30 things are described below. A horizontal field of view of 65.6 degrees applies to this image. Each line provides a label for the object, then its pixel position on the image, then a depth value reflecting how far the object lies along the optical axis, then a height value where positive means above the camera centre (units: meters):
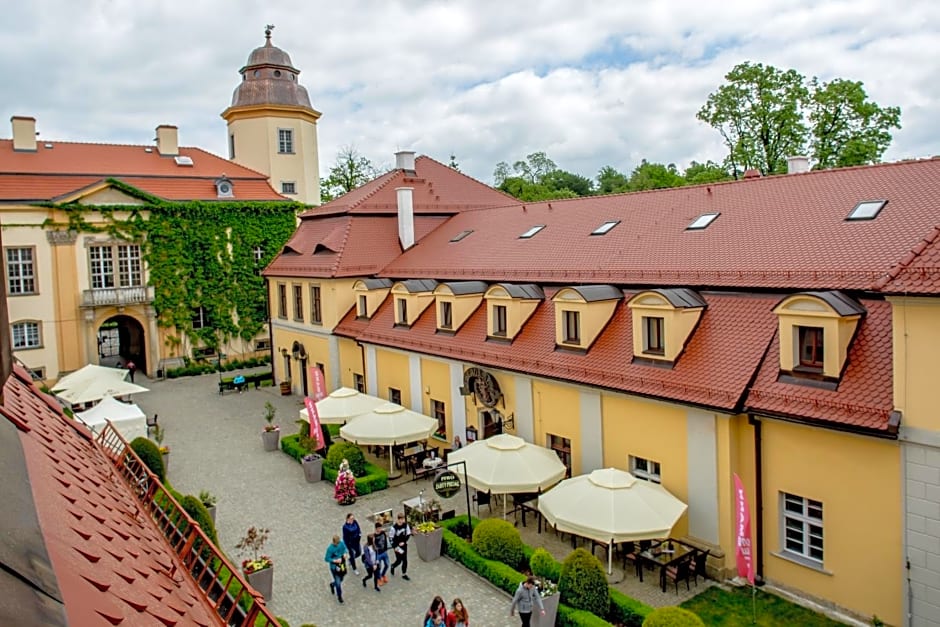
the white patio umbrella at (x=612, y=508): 13.51 -4.56
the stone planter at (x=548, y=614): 12.29 -5.77
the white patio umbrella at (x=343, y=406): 22.53 -3.90
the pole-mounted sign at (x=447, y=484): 16.14 -4.60
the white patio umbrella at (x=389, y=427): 20.23 -4.16
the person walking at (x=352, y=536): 14.95 -5.21
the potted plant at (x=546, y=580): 12.45 -5.55
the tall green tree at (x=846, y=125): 33.59 +6.39
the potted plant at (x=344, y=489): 18.95 -5.38
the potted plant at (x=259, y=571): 13.97 -5.48
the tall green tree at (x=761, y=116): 35.62 +7.55
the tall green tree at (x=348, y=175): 60.94 +8.90
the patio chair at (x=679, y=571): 13.75 -5.74
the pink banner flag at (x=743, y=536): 12.66 -4.71
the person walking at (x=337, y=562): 13.97 -5.36
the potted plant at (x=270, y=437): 24.16 -5.04
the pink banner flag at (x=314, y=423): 21.73 -4.17
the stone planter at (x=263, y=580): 13.95 -5.66
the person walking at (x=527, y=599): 12.18 -5.42
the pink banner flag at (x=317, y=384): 25.11 -3.53
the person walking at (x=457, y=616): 11.83 -5.51
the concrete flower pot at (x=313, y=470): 20.78 -5.33
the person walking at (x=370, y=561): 14.41 -5.53
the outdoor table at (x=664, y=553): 14.17 -5.66
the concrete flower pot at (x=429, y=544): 15.59 -5.69
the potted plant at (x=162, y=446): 22.40 -4.94
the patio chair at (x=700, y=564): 14.12 -5.76
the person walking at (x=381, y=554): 14.47 -5.45
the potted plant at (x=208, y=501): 17.44 -5.26
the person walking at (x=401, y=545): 14.82 -5.42
